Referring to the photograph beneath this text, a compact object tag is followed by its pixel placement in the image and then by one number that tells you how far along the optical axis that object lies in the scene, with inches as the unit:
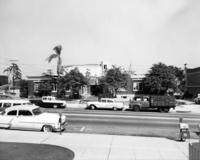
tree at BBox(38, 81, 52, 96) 1994.3
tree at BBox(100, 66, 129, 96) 1818.4
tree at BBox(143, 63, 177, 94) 1781.5
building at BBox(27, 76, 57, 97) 2084.5
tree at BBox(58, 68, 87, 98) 1739.3
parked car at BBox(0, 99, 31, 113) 833.0
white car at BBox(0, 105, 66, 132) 632.4
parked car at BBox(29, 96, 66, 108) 1316.4
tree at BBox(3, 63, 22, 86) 2533.5
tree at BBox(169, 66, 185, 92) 2415.8
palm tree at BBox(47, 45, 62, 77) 2005.4
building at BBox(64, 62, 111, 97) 2026.3
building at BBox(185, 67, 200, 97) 2148.3
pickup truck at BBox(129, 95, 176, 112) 1245.9
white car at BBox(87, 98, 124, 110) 1282.0
